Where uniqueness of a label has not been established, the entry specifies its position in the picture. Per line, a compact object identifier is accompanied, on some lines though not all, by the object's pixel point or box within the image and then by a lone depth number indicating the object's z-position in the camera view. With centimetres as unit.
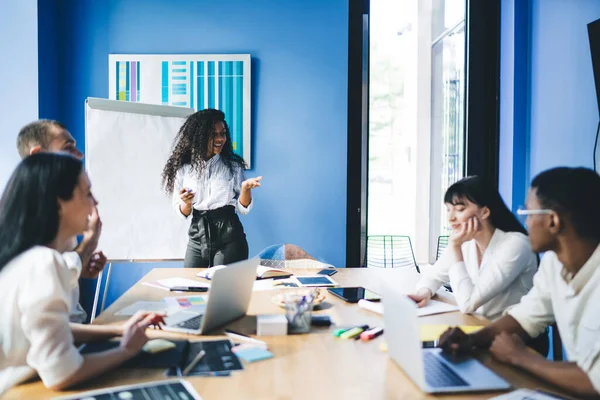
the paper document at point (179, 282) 234
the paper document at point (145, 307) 187
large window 395
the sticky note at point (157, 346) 142
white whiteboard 341
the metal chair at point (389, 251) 425
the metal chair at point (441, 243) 410
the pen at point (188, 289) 224
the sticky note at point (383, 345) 150
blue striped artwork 375
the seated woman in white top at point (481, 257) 192
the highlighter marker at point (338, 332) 162
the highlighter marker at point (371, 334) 159
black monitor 258
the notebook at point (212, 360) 130
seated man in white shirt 134
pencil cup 167
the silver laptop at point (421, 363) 118
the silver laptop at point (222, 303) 159
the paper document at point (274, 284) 230
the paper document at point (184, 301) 195
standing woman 317
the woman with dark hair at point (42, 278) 114
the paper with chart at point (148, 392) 113
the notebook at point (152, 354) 134
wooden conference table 119
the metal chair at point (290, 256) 316
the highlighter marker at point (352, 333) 161
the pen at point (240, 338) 153
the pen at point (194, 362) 129
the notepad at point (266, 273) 253
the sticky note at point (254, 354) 140
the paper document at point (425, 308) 189
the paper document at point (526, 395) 113
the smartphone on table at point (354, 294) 206
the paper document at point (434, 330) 157
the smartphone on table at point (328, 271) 265
